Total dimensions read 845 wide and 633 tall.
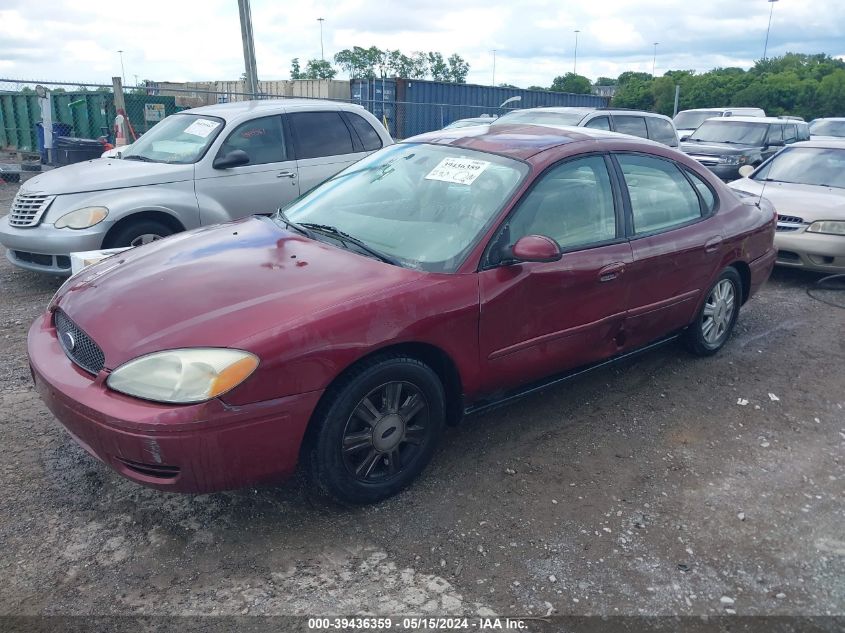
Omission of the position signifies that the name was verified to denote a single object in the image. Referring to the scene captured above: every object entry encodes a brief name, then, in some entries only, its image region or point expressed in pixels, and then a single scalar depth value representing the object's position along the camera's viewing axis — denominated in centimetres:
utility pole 1273
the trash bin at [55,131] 1445
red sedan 270
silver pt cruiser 600
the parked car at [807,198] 706
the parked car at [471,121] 1409
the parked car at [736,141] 1331
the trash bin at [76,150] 1191
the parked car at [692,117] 1939
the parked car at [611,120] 1072
